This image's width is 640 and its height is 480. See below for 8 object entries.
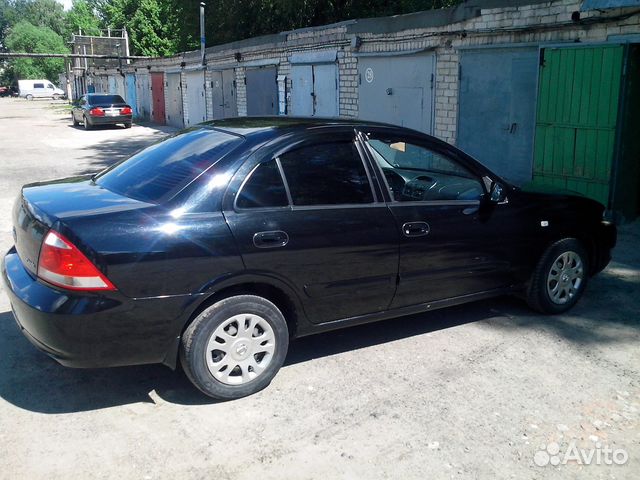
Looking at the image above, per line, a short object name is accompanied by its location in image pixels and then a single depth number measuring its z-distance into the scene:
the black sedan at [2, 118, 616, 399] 3.40
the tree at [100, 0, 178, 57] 42.12
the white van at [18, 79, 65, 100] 67.19
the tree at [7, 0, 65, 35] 98.38
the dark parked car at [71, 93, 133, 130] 26.50
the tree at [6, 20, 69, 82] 78.94
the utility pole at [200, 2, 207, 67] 21.25
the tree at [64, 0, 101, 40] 58.69
